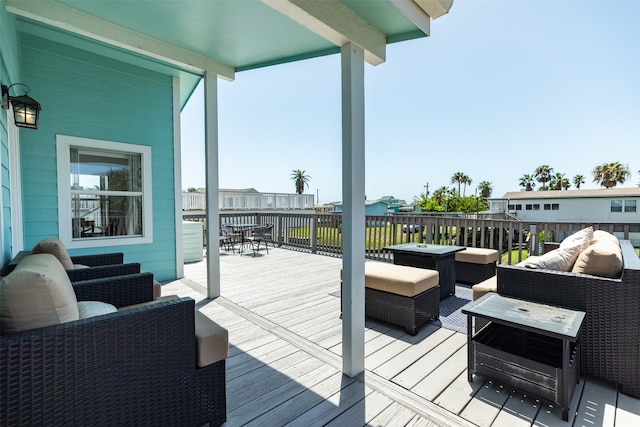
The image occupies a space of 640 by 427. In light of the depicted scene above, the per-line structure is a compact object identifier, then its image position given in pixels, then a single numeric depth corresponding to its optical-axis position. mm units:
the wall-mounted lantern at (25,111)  2590
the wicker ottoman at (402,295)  2857
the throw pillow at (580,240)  2574
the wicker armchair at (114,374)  1101
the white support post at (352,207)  2156
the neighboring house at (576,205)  21188
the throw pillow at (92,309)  1518
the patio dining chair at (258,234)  7492
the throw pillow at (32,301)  1122
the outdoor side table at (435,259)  3746
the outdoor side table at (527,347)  1741
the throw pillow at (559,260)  2383
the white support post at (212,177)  3977
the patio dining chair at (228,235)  7754
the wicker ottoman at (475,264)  4230
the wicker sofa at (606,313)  1945
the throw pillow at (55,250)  2297
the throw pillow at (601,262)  2109
